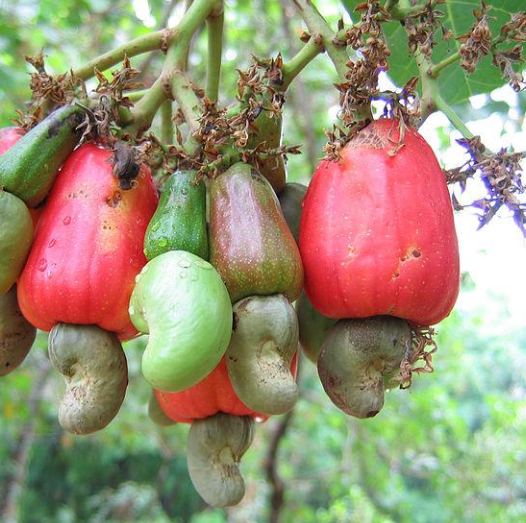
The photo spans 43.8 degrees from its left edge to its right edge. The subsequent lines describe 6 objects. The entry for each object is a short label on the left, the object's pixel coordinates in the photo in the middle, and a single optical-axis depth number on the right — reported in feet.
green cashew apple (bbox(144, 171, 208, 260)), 0.68
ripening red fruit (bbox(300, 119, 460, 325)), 0.68
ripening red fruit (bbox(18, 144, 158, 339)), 0.69
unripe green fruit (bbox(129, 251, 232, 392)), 0.61
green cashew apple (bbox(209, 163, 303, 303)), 0.67
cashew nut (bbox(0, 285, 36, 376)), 0.78
